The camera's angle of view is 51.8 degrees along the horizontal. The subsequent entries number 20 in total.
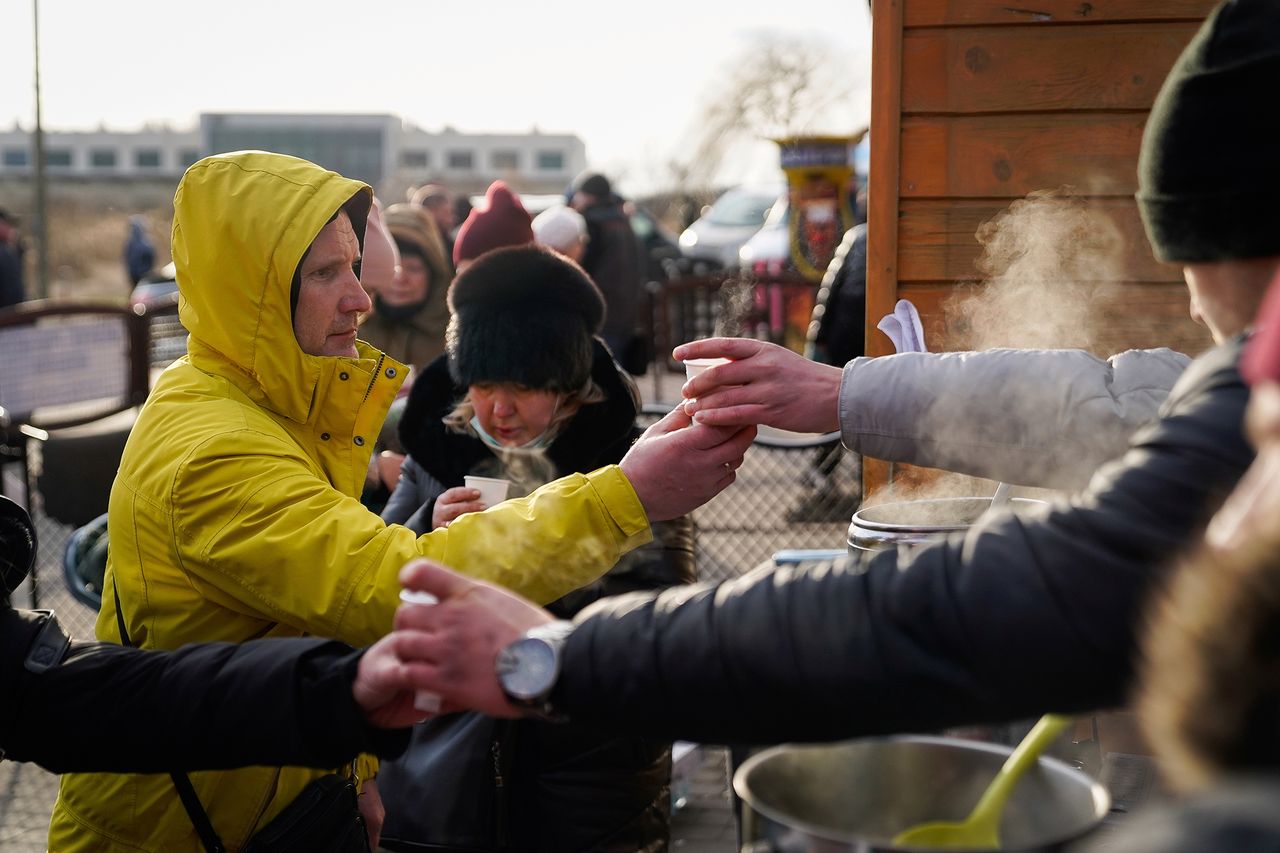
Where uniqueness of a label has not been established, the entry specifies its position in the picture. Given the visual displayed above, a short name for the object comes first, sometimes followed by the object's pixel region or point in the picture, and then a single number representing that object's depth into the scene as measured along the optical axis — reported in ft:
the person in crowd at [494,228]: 19.94
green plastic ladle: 5.02
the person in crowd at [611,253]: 31.50
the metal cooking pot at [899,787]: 5.21
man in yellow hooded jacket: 7.55
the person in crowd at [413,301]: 21.06
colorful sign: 47.70
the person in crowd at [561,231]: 27.71
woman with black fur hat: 10.03
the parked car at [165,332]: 26.76
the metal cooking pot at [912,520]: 7.44
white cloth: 9.42
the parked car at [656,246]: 64.84
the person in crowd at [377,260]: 18.31
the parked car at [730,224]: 81.61
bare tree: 71.31
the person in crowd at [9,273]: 40.60
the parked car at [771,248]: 55.67
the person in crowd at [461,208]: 37.73
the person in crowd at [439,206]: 33.12
